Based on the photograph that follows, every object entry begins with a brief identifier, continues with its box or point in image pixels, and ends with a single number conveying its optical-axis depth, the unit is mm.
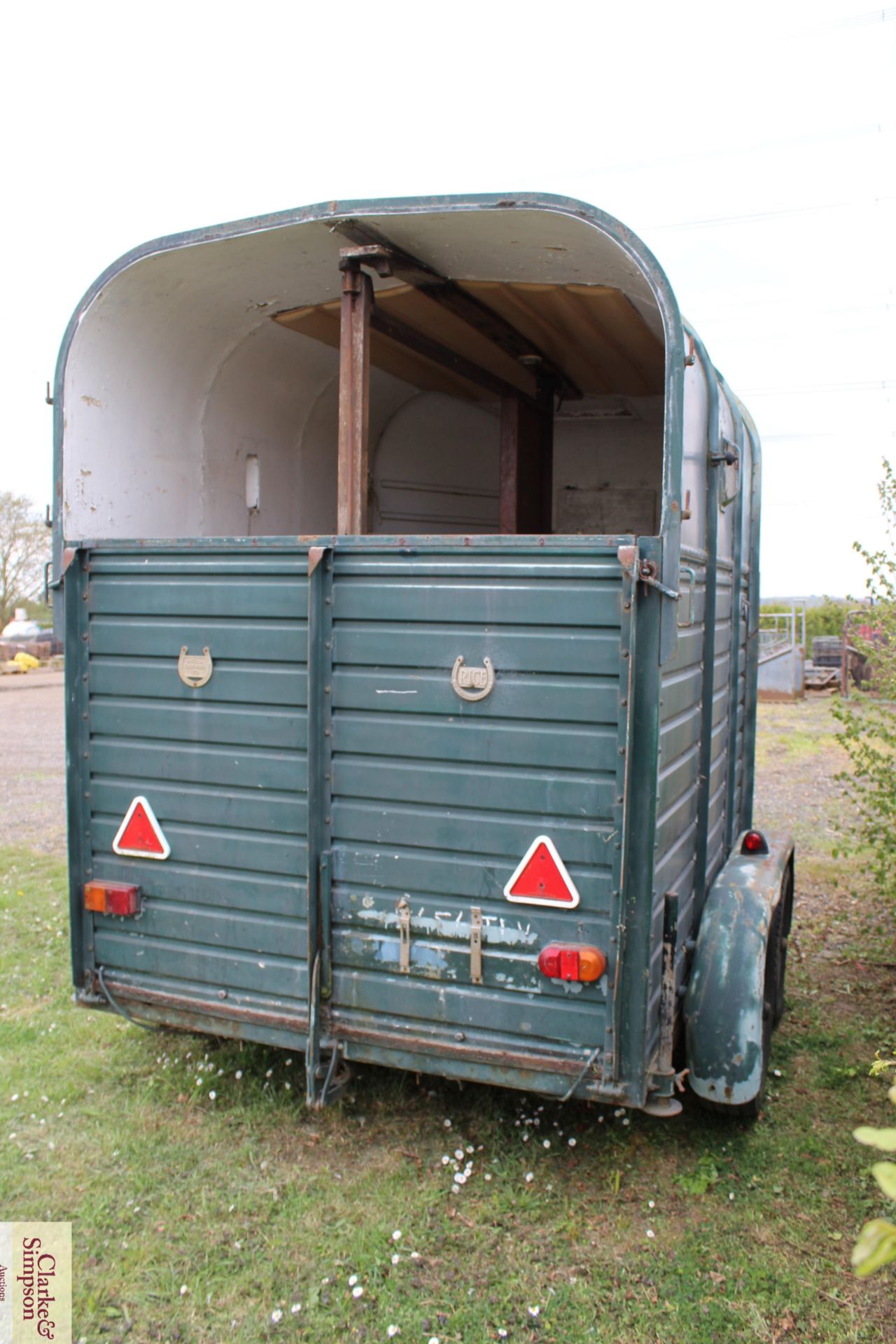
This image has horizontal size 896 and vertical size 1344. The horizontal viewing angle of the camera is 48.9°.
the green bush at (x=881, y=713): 5082
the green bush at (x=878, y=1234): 851
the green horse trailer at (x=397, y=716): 3064
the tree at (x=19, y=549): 28266
